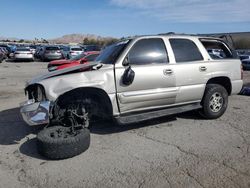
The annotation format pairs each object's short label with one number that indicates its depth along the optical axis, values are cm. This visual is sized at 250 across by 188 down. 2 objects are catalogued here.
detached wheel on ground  284
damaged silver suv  312
